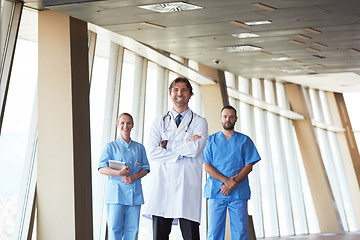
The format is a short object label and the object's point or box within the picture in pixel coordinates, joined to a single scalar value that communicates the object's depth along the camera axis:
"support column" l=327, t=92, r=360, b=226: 16.75
